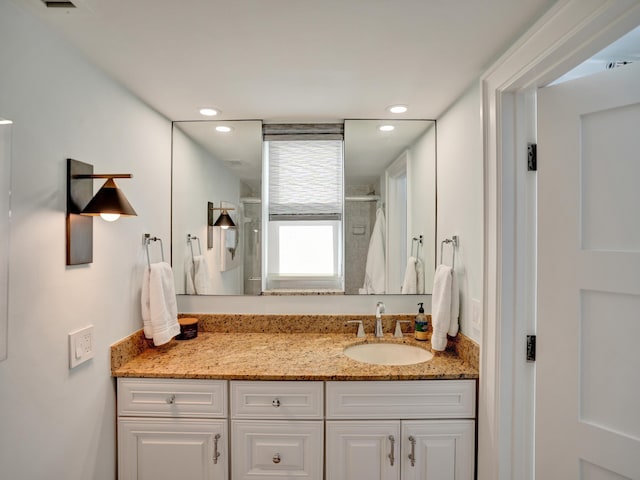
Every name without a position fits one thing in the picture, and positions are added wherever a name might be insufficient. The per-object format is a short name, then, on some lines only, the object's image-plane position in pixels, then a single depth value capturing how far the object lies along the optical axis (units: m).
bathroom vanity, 1.60
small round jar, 2.10
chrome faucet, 2.12
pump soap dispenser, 2.06
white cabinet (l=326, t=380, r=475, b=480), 1.60
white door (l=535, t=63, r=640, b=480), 1.12
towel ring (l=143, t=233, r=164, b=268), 1.94
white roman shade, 2.27
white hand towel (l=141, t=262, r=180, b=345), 1.81
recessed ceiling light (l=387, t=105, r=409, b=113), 1.97
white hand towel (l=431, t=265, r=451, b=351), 1.82
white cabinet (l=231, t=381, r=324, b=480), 1.60
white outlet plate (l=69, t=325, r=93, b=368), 1.36
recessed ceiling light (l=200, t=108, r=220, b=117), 2.01
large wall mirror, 2.22
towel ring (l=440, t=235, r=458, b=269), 1.90
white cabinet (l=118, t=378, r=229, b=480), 1.62
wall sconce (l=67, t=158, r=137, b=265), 1.35
